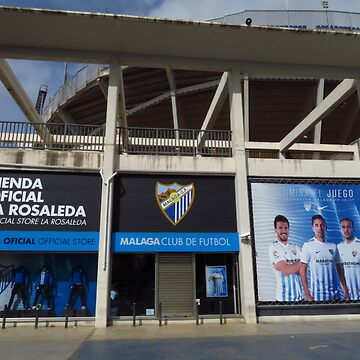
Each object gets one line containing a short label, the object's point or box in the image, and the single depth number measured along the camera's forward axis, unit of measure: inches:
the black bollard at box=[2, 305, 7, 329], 432.4
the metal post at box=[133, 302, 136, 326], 455.0
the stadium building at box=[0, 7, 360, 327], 477.1
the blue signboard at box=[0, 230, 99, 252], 467.8
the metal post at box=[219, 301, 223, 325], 463.6
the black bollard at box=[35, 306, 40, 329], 439.8
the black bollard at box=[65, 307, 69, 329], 444.5
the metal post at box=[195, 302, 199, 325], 466.8
